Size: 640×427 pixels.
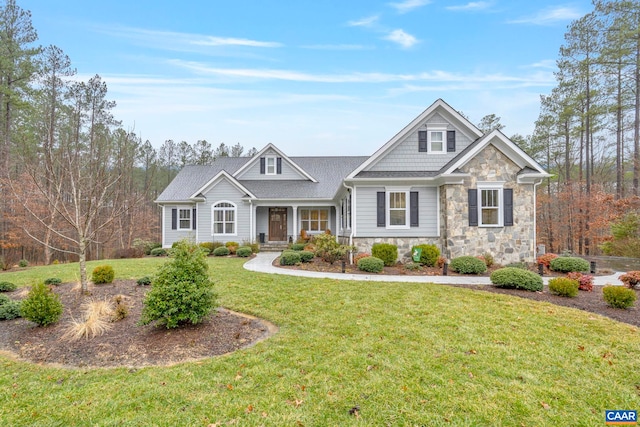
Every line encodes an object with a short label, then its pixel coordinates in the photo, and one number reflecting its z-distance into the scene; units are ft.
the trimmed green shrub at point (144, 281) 27.34
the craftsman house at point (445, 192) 37.78
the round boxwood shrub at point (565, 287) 22.57
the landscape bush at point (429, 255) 36.94
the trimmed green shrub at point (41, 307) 16.72
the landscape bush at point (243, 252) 50.55
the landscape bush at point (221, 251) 52.13
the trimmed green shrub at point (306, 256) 42.09
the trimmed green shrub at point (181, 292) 15.37
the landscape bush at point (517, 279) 24.73
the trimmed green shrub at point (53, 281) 28.30
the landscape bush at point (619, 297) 19.60
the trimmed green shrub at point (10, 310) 19.22
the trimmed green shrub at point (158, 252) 55.42
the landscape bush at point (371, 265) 34.60
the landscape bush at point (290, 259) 39.63
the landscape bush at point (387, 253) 37.81
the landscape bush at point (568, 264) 32.68
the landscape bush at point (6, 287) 26.76
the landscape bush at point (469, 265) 33.01
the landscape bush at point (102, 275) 27.32
